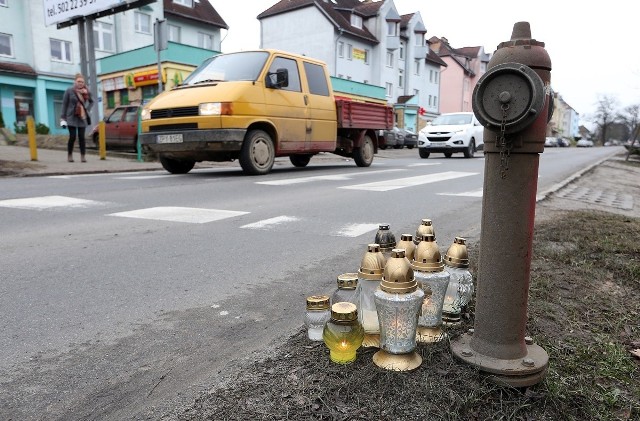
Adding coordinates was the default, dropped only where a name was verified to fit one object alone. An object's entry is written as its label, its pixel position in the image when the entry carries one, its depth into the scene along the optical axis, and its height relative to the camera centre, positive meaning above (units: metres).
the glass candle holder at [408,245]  2.20 -0.48
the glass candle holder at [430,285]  1.99 -0.59
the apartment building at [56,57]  27.02 +4.44
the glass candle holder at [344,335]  1.80 -0.71
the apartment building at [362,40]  40.28 +8.29
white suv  18.86 +0.05
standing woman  11.89 +0.57
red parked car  16.06 +0.24
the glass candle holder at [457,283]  2.16 -0.65
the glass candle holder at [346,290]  2.08 -0.64
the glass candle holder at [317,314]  2.04 -0.72
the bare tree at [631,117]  86.06 +4.04
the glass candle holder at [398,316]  1.75 -0.63
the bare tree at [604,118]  104.99 +4.48
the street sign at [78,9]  17.64 +4.60
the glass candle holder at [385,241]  2.21 -0.46
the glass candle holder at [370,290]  1.93 -0.60
